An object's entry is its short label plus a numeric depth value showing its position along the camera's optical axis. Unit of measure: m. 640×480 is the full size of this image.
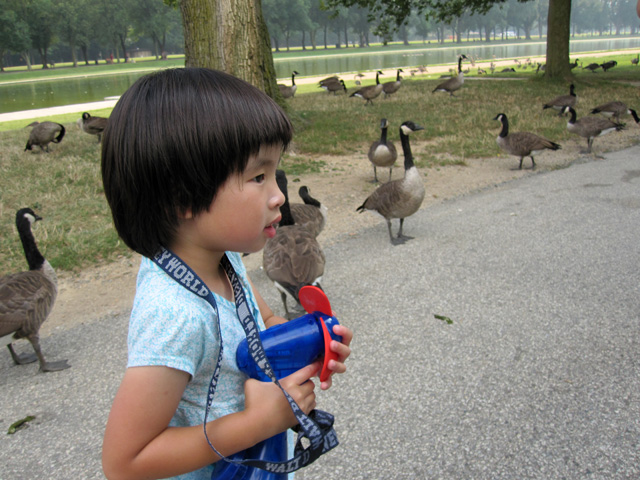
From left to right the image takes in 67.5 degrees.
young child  1.04
